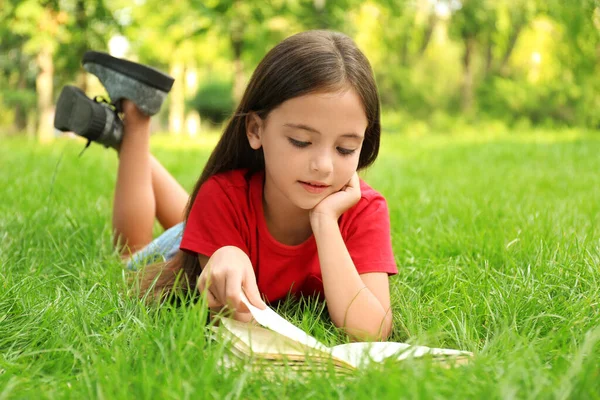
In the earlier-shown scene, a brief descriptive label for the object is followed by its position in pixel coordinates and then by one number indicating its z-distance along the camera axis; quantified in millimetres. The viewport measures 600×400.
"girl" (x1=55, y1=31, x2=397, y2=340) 1832
